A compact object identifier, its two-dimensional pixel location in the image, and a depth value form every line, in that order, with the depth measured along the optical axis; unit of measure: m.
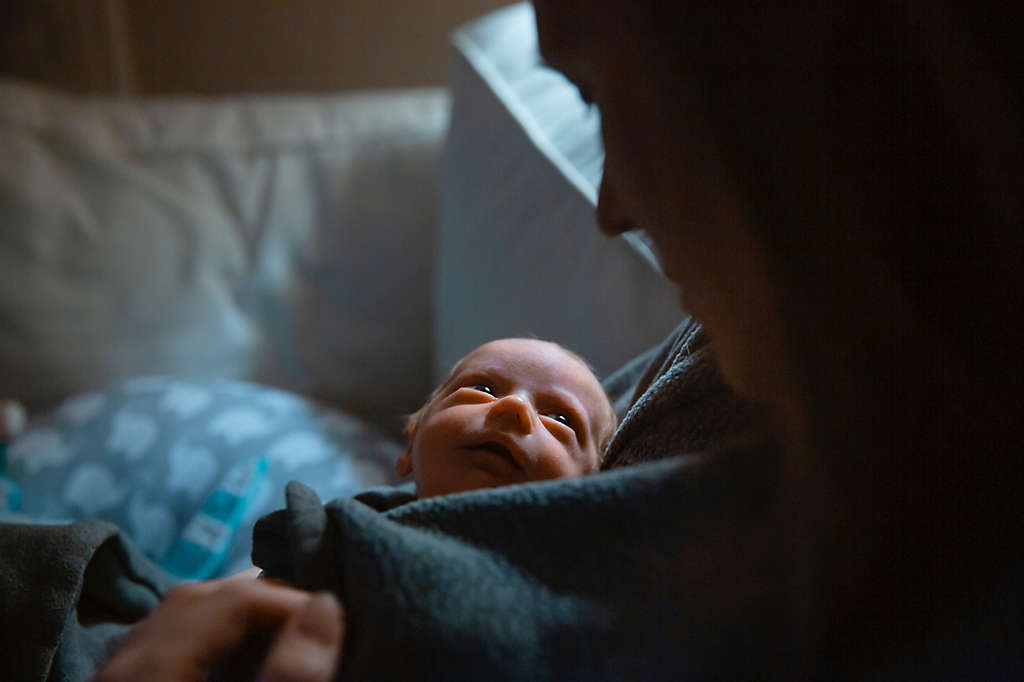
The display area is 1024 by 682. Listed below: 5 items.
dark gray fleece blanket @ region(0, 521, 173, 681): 0.56
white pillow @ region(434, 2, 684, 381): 0.82
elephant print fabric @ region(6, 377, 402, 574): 0.90
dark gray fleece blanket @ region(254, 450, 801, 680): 0.35
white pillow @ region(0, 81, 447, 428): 1.13
